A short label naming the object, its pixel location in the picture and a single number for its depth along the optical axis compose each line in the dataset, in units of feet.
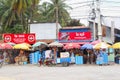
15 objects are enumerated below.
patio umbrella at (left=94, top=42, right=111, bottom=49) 117.80
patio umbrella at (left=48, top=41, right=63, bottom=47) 124.06
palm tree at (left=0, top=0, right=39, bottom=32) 182.14
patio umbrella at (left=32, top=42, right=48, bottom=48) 128.07
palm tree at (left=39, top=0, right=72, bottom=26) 214.28
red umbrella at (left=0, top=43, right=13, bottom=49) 126.72
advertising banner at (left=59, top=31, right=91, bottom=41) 134.72
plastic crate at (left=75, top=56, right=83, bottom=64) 125.29
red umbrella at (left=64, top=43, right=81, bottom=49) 123.34
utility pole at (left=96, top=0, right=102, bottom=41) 123.56
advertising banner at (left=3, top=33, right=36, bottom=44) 138.82
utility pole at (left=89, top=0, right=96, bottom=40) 144.57
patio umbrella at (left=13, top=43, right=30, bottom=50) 127.00
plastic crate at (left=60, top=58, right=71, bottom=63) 121.80
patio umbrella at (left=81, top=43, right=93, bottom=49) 121.70
